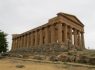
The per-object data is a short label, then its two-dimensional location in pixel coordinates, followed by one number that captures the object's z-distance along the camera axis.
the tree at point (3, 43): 21.80
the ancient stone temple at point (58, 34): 17.47
